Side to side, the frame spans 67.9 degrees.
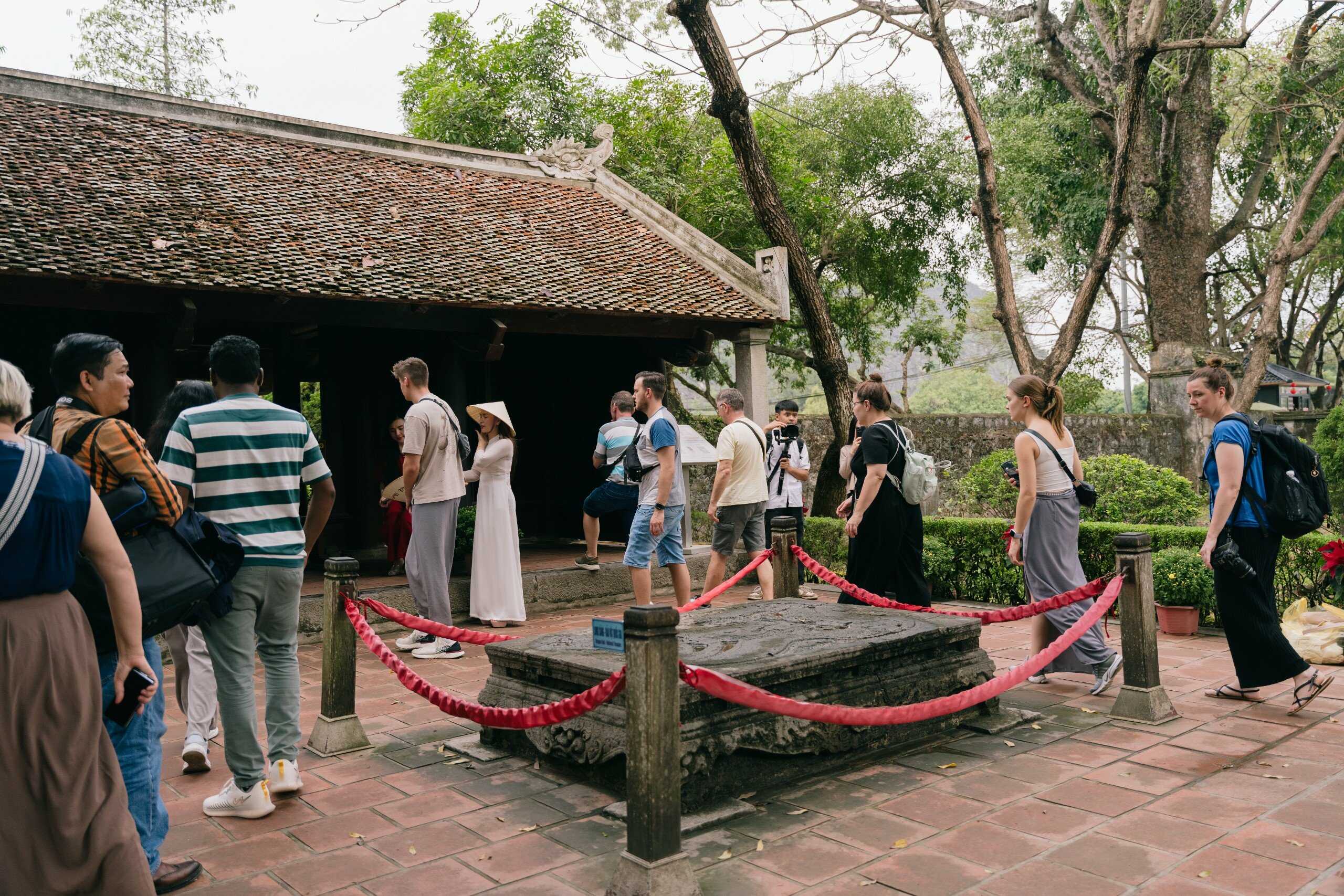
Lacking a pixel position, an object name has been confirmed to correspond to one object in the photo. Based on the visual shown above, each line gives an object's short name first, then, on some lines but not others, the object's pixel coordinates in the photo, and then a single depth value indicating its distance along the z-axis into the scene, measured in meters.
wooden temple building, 8.80
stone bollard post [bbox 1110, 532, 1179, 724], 4.98
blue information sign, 3.66
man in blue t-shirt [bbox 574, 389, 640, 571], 8.27
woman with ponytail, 5.59
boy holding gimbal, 9.02
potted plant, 7.20
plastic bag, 6.13
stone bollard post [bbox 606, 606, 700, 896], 3.14
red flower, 6.46
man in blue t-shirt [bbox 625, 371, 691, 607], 7.02
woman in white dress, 7.59
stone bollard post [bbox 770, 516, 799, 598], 6.52
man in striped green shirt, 3.86
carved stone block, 4.00
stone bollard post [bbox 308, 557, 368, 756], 4.77
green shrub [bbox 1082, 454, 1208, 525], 9.21
